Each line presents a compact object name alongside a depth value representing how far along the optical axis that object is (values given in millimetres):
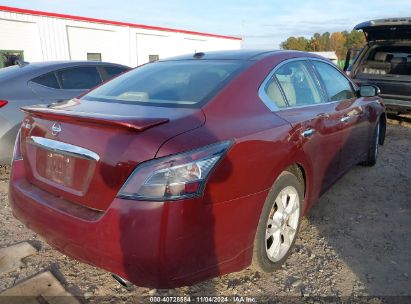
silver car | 4252
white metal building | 16406
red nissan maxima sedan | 1880
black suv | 6844
